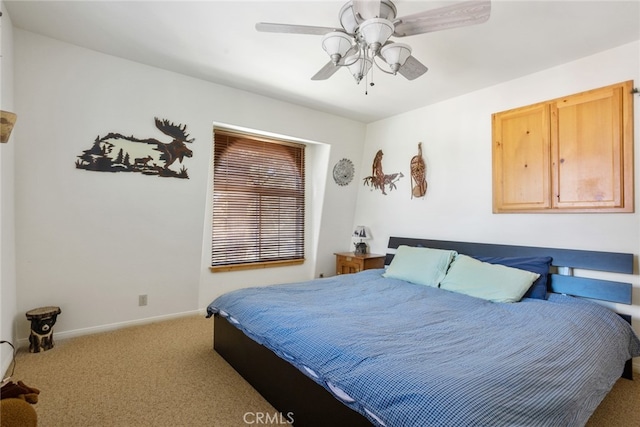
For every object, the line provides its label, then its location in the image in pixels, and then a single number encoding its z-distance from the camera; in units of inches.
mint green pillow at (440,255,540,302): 101.5
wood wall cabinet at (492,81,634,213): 100.3
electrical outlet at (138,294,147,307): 127.0
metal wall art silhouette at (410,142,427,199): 156.1
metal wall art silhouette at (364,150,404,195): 171.8
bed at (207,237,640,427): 48.3
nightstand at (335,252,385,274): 164.6
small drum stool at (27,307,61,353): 100.4
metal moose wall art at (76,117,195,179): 114.0
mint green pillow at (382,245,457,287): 122.9
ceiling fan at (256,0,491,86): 64.4
